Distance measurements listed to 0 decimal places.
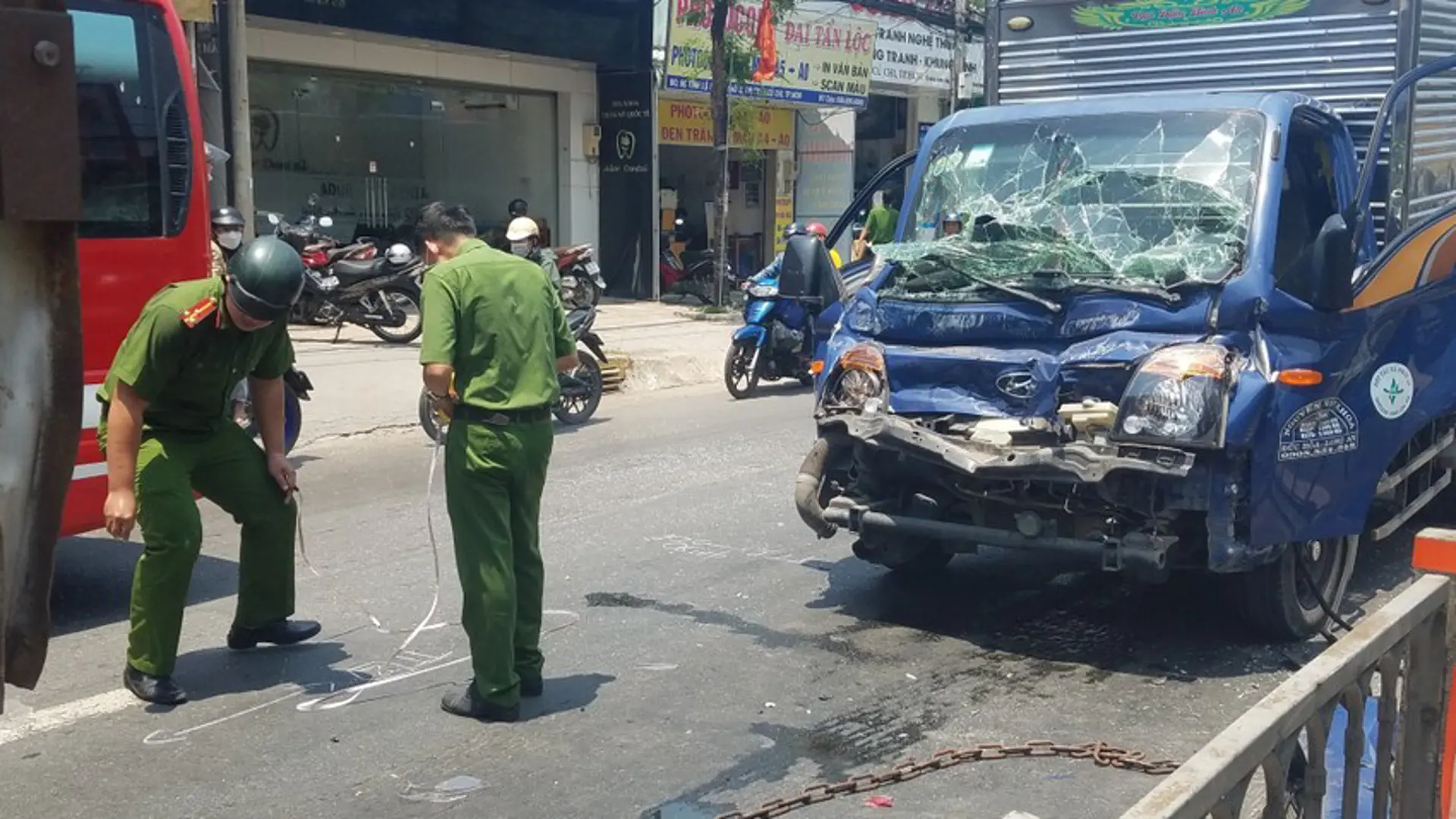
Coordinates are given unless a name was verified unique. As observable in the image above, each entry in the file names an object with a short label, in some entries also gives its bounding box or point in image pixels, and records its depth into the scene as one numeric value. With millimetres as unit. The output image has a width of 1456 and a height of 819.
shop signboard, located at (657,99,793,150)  21875
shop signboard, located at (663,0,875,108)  20359
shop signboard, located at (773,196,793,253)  24547
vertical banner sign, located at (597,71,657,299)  20477
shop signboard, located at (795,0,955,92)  24344
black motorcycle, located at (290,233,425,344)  14773
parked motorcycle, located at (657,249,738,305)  21859
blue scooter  13141
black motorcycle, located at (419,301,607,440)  11547
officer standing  4961
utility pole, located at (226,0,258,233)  11055
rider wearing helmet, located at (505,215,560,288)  11398
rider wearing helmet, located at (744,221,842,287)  12624
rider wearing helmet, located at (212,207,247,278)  9891
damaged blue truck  5355
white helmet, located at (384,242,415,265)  14758
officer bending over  4961
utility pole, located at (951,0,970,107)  24719
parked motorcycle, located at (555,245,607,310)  13688
